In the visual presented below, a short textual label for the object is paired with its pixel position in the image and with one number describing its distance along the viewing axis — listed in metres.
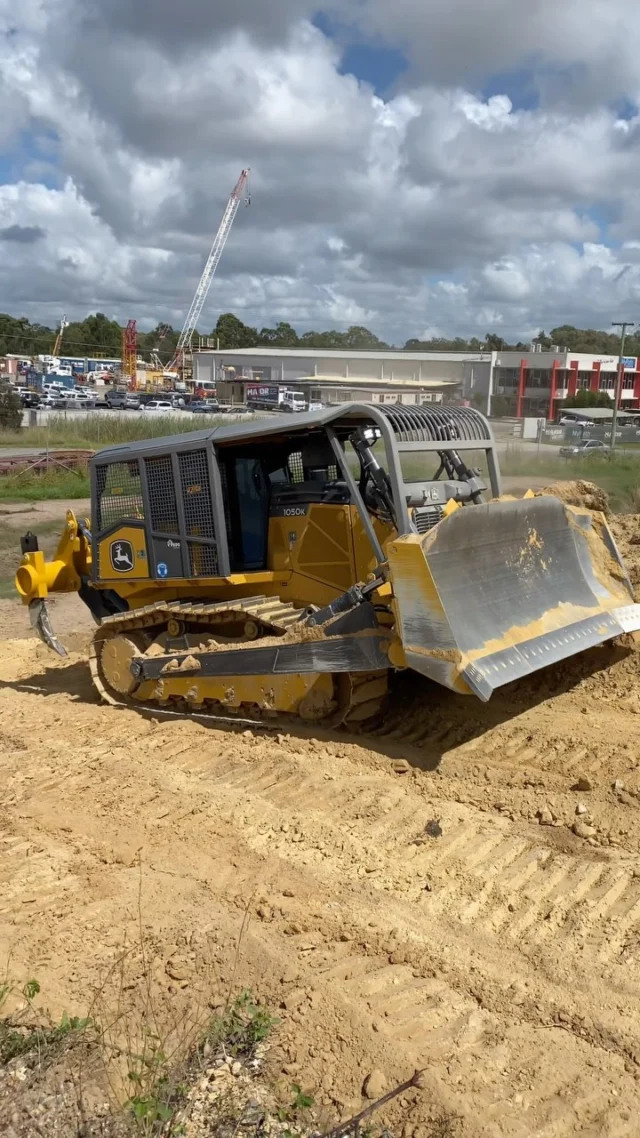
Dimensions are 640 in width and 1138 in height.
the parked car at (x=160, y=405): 52.28
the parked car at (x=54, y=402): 50.82
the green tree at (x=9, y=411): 36.81
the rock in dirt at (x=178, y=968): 3.71
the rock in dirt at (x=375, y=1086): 3.02
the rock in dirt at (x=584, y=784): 5.21
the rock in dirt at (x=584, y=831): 4.73
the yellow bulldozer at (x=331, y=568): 5.68
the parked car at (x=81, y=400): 53.28
